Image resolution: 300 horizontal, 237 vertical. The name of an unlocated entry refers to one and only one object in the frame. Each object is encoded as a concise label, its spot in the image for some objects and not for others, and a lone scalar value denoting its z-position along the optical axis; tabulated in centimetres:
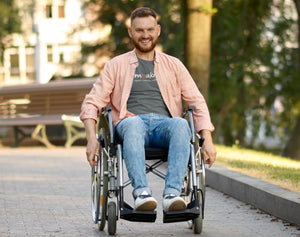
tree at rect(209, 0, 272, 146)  1938
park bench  1611
